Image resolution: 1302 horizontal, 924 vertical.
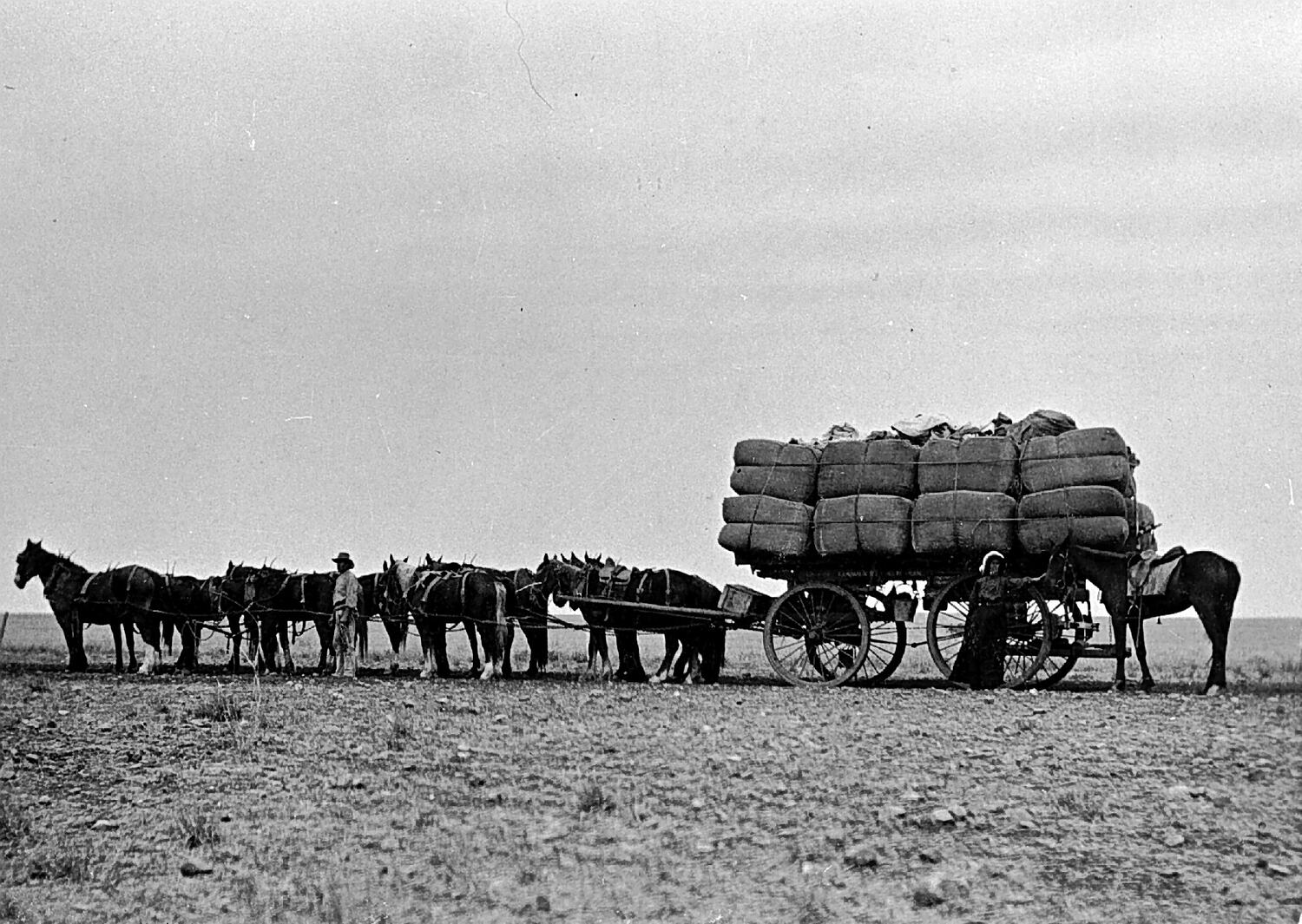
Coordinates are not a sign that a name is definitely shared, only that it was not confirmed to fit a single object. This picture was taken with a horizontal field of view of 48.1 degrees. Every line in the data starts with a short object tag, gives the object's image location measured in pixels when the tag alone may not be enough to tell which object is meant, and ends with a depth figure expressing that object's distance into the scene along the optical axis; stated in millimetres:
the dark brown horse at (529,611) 20156
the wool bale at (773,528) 16516
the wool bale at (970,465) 15773
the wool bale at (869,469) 16281
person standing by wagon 15984
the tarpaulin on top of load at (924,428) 16656
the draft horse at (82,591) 22250
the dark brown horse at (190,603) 22547
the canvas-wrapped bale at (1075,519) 15078
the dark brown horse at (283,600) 22547
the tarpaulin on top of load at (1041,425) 16078
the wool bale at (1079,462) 15125
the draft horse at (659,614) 18562
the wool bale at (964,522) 15617
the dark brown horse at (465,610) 20031
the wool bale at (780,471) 16656
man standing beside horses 21203
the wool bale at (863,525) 16125
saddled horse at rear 15219
